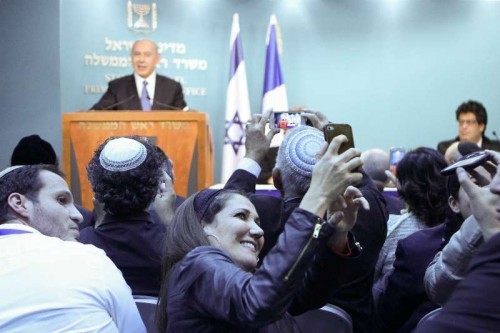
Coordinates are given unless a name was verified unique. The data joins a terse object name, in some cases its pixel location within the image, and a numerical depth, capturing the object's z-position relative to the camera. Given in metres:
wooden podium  5.53
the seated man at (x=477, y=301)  1.22
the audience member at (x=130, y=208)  2.82
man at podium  8.27
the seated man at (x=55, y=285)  2.00
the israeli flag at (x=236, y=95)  9.08
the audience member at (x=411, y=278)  2.65
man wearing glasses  8.18
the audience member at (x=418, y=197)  3.31
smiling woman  1.79
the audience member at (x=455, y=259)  2.01
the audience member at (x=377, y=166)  4.48
